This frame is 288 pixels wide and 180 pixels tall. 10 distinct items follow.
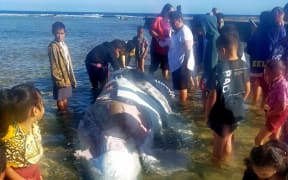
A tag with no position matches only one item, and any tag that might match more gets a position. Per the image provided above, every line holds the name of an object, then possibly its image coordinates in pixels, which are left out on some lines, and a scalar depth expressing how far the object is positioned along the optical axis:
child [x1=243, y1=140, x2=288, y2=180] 2.19
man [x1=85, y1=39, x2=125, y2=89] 6.56
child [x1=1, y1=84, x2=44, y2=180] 2.57
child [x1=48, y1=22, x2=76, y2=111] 5.31
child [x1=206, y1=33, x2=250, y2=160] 3.59
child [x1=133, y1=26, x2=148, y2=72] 8.19
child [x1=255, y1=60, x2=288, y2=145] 3.43
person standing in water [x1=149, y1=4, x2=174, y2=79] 7.26
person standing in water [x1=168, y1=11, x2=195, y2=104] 5.59
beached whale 3.68
